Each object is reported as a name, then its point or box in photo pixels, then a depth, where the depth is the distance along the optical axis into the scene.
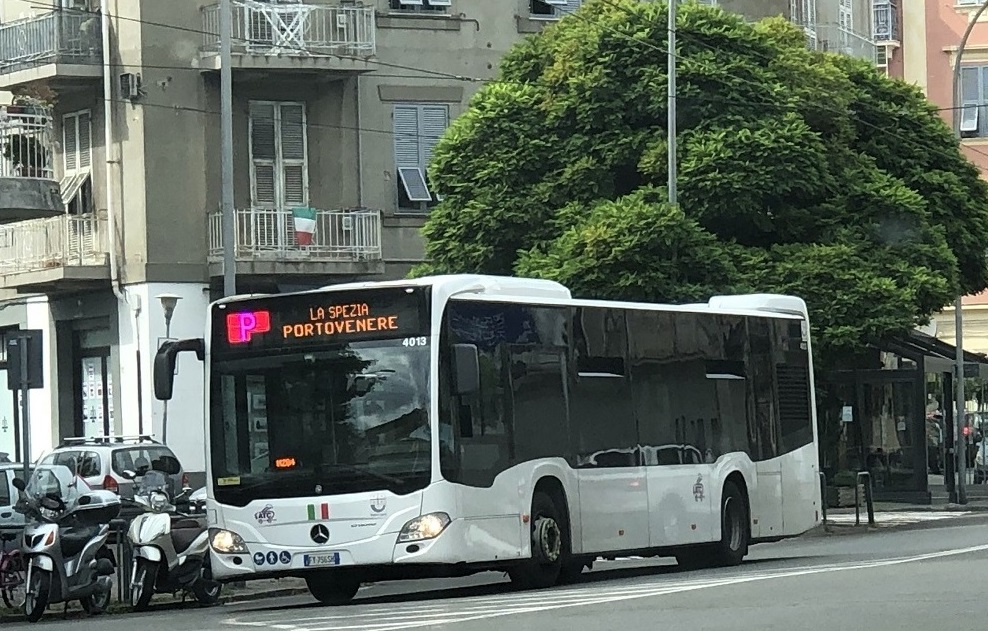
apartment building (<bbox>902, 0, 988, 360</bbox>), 64.69
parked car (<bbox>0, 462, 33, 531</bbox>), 30.58
